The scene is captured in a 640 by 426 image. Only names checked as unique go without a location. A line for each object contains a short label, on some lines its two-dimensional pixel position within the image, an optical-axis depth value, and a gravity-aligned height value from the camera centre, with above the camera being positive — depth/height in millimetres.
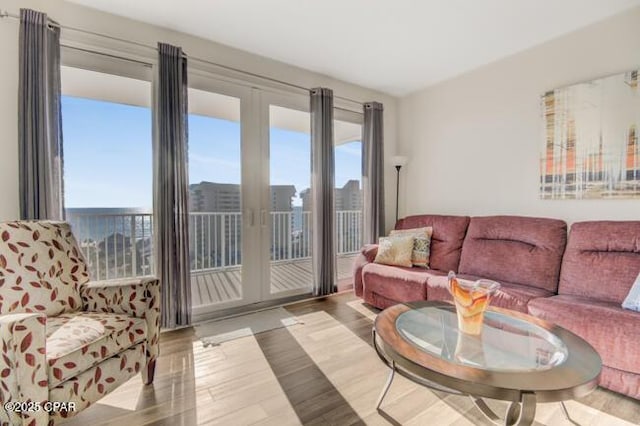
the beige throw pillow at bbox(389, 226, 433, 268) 3238 -428
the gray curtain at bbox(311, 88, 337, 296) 3486 +243
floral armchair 1210 -606
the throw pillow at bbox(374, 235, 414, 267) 3215 -475
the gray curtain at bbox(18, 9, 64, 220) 2096 +650
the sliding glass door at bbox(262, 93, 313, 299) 3379 +178
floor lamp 4039 +628
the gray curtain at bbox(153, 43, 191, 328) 2578 +249
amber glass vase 1516 -494
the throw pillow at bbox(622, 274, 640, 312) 1859 -581
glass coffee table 1051 -634
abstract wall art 2383 +566
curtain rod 2137 +1386
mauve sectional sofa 1753 -581
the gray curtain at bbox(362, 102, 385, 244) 3980 +470
